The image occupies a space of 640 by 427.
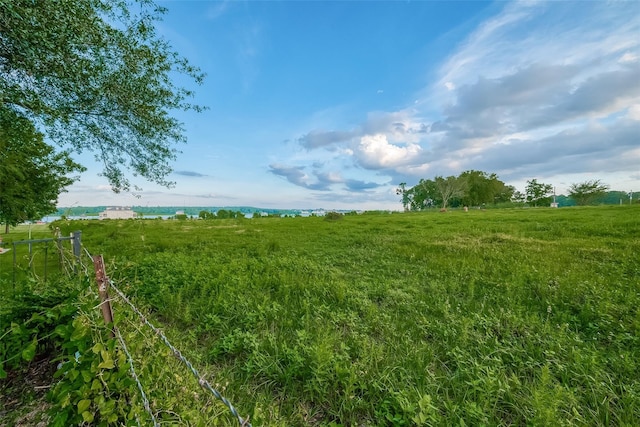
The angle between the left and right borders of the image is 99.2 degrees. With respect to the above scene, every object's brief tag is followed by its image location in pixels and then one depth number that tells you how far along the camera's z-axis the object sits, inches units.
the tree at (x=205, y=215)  1764.4
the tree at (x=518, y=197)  2894.9
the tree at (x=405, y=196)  3907.2
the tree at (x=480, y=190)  2876.5
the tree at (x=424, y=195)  3411.9
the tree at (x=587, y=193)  2137.4
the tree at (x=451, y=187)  2801.7
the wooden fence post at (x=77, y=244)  191.0
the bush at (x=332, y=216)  1250.7
